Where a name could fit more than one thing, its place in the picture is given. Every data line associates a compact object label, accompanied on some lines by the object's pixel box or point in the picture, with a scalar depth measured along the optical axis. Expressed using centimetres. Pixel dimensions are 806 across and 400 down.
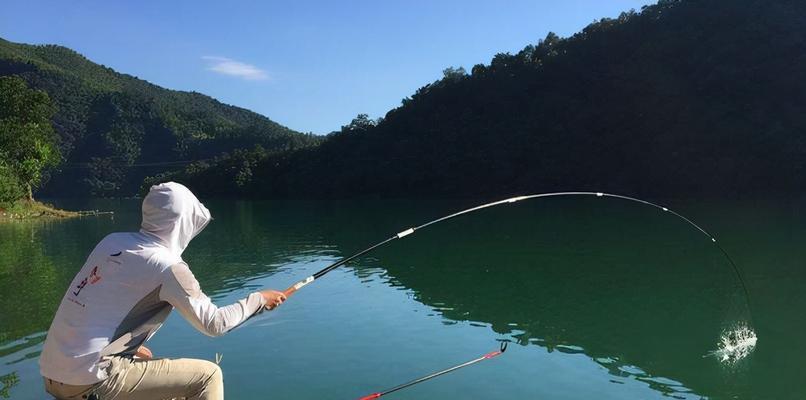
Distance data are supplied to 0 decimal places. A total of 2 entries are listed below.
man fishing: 321
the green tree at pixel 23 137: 4534
